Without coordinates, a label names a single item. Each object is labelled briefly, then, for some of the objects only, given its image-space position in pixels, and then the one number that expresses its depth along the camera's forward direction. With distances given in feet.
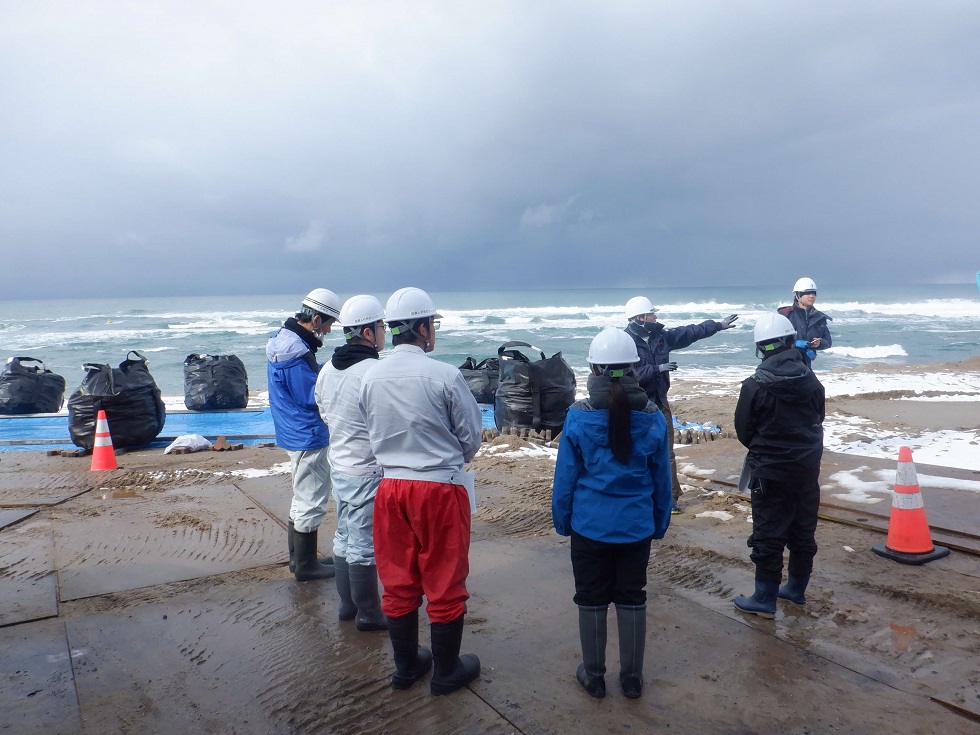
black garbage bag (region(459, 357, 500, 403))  35.99
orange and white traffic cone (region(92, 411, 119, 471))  23.25
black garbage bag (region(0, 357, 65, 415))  37.45
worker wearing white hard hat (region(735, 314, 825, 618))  11.41
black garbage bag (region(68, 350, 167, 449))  26.02
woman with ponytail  8.99
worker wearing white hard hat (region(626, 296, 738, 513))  16.84
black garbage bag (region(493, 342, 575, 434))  27.58
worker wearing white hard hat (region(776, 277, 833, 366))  19.38
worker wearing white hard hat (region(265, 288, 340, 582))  12.86
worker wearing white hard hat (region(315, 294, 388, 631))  10.91
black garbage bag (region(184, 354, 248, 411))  37.09
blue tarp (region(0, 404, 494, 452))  29.50
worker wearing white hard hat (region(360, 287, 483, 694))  9.15
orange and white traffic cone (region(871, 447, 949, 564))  13.53
